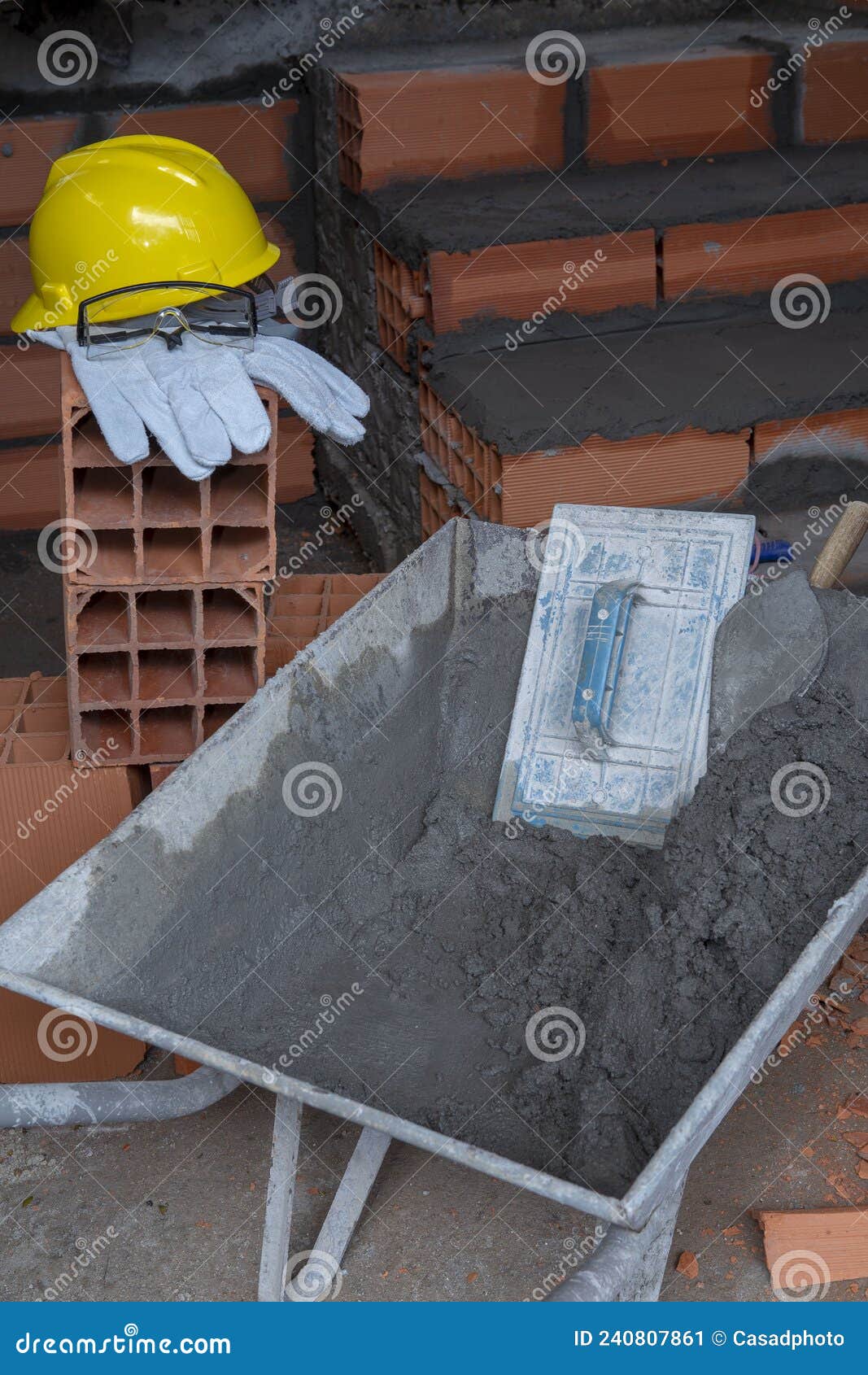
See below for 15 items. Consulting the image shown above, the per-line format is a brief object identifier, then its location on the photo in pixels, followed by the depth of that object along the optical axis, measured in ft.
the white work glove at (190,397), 10.18
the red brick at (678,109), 18.04
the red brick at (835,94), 18.34
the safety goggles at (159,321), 10.48
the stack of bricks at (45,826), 11.30
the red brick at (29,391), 19.54
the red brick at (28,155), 18.60
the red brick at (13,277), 19.07
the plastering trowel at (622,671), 11.62
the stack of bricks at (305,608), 12.55
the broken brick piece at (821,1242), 9.89
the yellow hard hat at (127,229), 10.46
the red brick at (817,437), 16.05
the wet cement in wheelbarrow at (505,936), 9.40
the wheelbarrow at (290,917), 7.74
